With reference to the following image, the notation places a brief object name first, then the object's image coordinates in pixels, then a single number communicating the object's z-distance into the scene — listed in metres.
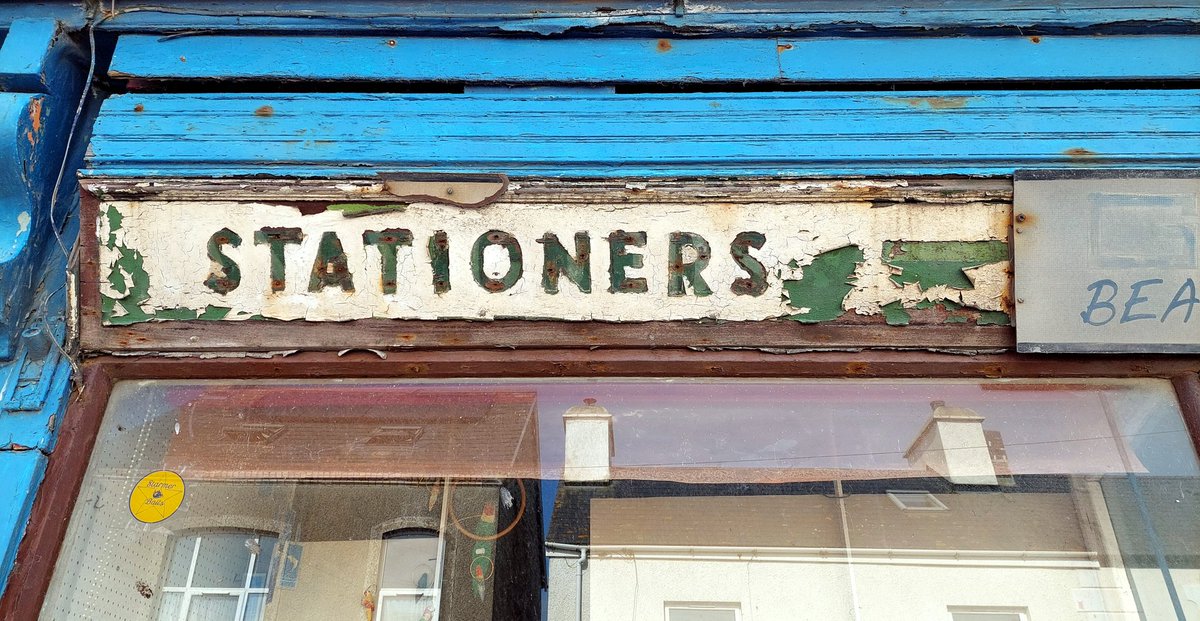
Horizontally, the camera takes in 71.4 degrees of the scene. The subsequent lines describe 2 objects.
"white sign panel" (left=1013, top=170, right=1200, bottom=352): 2.25
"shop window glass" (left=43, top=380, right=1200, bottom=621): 2.14
